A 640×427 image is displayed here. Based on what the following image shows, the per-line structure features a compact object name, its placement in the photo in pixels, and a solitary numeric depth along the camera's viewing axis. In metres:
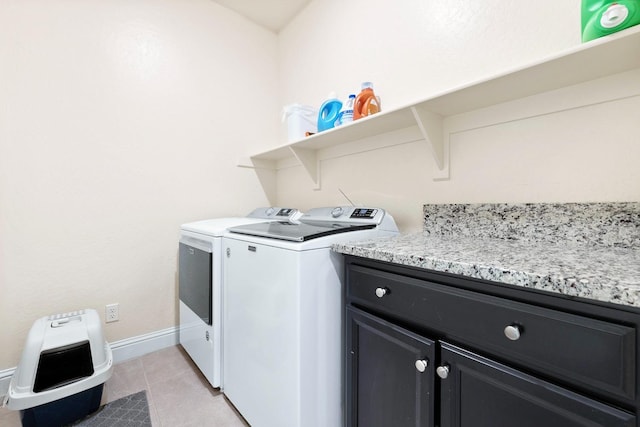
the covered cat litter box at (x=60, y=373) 1.24
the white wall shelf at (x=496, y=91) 0.83
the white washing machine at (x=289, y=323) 1.04
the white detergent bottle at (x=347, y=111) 1.64
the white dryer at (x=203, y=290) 1.50
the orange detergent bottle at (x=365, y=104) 1.55
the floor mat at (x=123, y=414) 1.35
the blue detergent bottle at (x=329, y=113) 1.77
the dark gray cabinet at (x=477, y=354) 0.55
